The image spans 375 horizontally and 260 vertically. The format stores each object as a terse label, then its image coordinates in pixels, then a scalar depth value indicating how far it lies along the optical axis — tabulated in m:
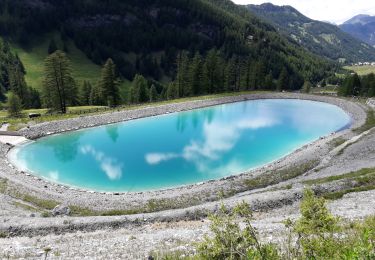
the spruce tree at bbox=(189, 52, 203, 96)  108.23
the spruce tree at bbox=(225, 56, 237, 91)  116.38
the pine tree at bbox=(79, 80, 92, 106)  123.44
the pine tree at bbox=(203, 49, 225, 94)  109.98
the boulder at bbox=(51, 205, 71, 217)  28.38
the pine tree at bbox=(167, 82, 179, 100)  115.88
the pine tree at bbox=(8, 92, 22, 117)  81.75
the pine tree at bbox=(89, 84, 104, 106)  116.91
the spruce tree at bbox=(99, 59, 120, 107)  89.16
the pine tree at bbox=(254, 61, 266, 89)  123.31
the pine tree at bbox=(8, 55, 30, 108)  110.69
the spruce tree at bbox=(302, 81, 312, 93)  140.18
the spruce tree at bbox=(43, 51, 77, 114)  75.94
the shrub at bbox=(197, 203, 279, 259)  8.46
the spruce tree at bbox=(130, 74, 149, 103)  113.69
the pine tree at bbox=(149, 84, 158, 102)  125.69
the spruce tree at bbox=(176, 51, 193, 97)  108.78
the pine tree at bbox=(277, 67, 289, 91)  132.96
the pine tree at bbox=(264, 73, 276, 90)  127.94
